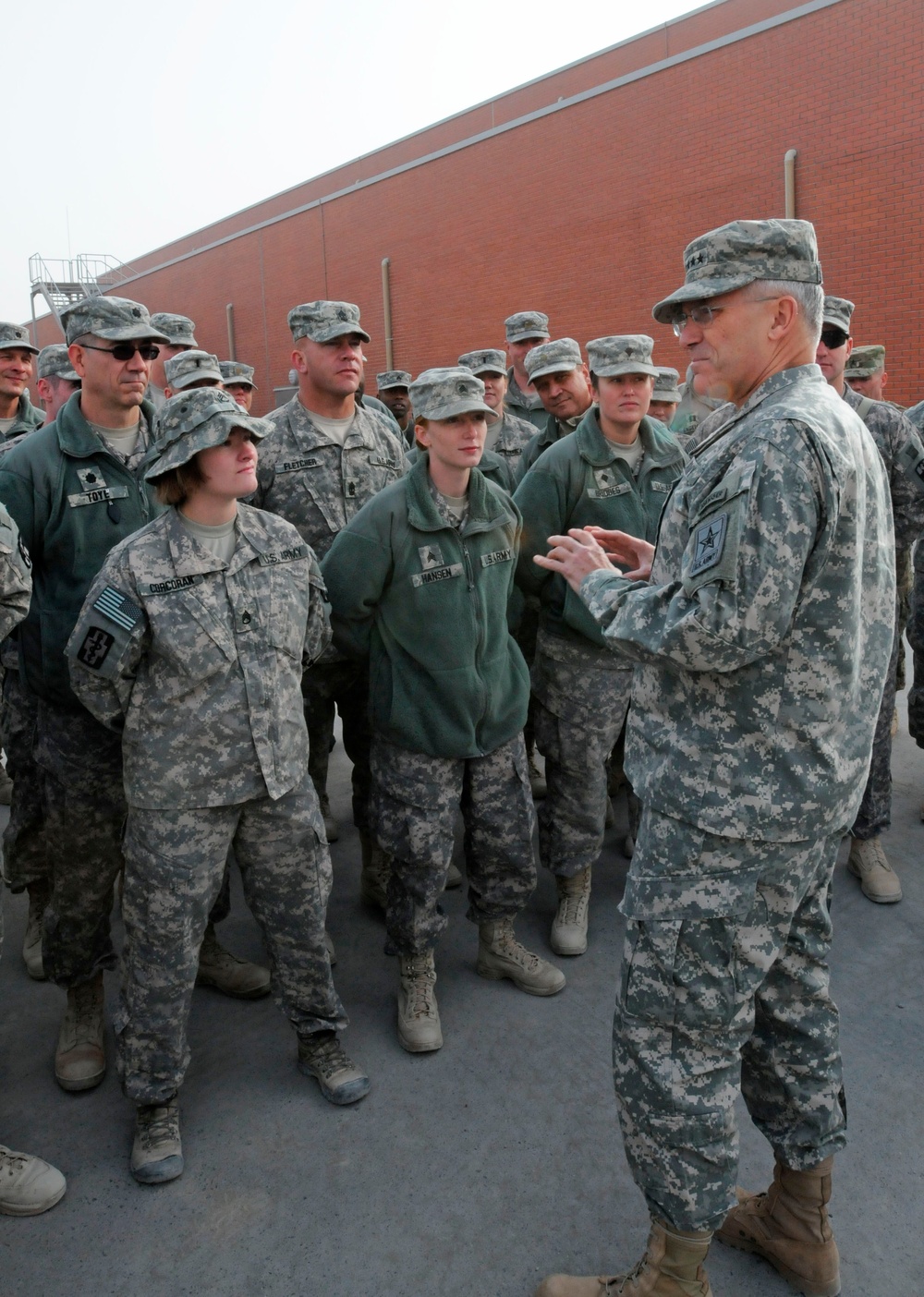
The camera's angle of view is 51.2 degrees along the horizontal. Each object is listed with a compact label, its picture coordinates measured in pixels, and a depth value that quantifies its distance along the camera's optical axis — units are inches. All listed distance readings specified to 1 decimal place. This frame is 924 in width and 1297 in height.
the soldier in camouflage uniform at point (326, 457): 157.0
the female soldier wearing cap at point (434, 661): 125.3
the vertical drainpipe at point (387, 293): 896.9
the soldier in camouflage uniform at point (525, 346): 257.4
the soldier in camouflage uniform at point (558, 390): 195.3
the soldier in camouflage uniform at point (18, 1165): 98.7
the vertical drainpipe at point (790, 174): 550.9
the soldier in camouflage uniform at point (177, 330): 233.9
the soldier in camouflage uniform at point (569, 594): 148.6
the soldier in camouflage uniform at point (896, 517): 157.5
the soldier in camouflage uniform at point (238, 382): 234.5
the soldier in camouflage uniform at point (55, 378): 186.9
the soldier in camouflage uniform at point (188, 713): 101.5
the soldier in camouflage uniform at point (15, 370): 207.3
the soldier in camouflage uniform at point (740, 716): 67.9
